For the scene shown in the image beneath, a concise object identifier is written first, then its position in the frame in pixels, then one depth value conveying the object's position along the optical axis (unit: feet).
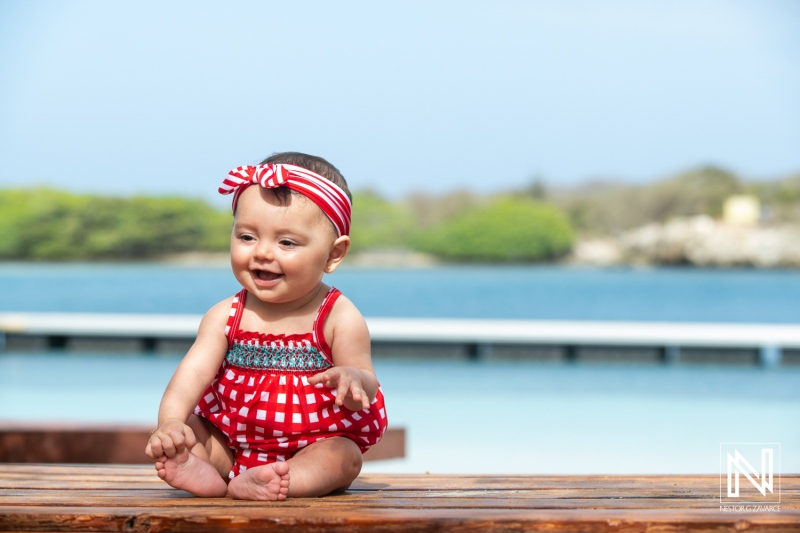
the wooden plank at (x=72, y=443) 14.39
